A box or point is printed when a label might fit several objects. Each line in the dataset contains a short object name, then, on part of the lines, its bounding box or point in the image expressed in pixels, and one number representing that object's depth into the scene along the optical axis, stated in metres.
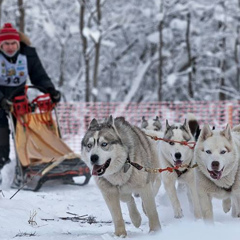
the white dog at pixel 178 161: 9.00
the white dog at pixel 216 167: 6.85
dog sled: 11.50
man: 11.78
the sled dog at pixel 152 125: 10.78
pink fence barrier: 24.79
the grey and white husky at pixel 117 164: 6.16
